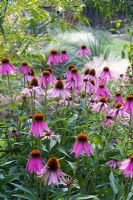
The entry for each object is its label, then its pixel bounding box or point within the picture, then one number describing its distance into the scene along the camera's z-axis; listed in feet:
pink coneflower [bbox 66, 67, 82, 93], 8.13
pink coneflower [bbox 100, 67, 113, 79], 9.23
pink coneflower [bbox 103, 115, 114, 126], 8.07
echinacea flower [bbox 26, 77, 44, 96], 7.82
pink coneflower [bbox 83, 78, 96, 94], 8.65
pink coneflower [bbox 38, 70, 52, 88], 7.98
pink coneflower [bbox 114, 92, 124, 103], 8.33
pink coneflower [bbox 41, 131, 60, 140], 7.21
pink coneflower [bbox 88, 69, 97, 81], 8.95
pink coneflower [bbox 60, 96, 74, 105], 8.82
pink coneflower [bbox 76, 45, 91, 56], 10.57
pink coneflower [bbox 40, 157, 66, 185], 5.61
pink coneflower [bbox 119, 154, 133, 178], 5.84
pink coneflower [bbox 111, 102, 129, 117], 7.35
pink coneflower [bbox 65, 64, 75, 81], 8.18
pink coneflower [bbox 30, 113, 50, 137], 6.46
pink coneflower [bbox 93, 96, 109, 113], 7.83
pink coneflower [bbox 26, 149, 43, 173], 5.90
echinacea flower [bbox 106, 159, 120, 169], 7.43
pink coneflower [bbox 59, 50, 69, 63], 9.93
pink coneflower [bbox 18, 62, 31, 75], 8.87
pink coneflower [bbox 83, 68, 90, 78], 9.06
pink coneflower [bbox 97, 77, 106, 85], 9.13
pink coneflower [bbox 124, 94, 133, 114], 6.96
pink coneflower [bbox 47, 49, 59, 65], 9.25
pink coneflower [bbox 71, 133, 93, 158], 6.11
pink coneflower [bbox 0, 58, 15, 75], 8.29
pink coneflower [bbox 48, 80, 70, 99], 7.66
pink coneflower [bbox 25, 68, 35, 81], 9.04
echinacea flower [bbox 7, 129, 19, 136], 8.26
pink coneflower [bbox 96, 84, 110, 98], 8.37
